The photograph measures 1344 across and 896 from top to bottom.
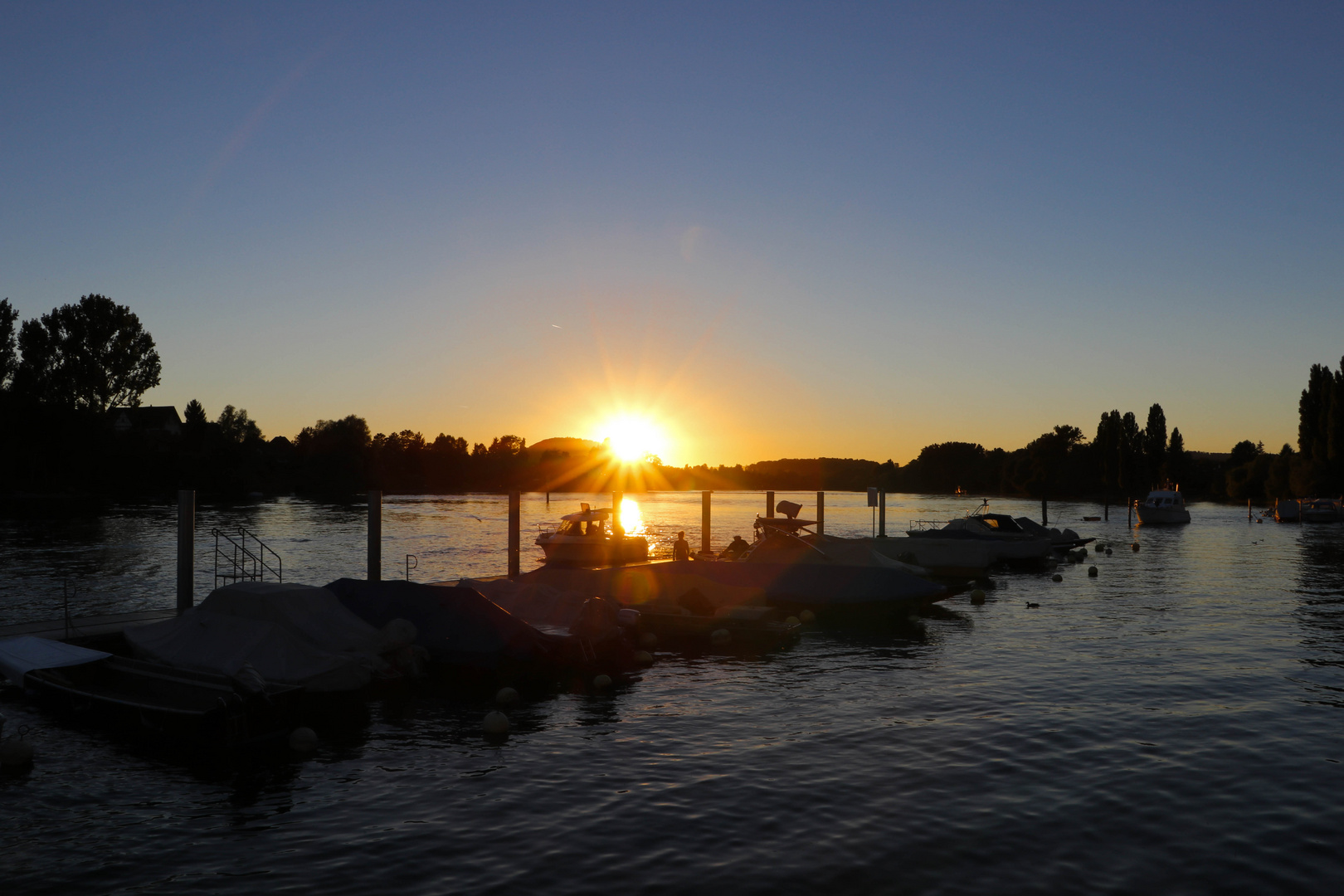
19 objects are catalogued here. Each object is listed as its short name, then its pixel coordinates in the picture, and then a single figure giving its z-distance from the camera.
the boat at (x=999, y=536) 49.00
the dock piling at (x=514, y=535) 34.16
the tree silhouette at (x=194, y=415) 129.00
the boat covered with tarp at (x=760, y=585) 28.53
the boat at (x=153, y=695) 16.20
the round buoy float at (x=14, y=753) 15.05
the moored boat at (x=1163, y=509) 90.62
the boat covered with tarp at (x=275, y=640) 18.50
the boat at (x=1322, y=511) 95.31
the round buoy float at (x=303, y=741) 16.20
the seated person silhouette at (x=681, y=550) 40.75
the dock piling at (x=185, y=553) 24.97
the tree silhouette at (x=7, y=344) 100.88
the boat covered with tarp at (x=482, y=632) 21.48
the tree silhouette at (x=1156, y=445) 148.62
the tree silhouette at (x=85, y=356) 103.06
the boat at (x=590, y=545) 46.34
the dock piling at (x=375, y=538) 29.16
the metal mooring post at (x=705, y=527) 46.91
